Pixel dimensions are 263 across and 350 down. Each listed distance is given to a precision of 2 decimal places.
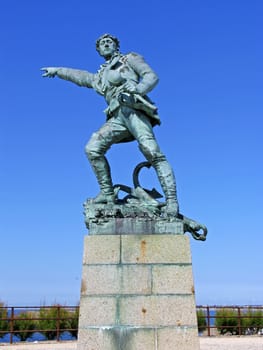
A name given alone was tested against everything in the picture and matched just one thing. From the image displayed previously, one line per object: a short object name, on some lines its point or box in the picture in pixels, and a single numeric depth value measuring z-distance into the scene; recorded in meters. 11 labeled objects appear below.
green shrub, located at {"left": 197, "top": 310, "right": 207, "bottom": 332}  20.39
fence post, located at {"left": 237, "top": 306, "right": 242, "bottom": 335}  19.10
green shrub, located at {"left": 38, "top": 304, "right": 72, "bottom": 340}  18.84
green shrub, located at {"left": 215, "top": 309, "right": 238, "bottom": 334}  20.55
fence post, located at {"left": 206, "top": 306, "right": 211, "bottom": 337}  18.41
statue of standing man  7.09
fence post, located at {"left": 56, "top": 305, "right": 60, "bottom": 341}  17.27
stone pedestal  6.37
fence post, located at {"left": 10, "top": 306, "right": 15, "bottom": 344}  16.34
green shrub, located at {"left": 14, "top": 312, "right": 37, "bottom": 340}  18.97
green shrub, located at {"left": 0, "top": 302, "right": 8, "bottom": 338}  18.48
